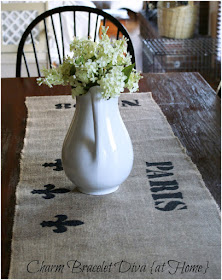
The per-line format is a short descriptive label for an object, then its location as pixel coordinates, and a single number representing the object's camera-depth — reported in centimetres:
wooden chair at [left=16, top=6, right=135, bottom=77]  244
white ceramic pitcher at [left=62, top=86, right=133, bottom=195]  138
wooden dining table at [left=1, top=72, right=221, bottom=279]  151
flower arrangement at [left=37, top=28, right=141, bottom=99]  131
